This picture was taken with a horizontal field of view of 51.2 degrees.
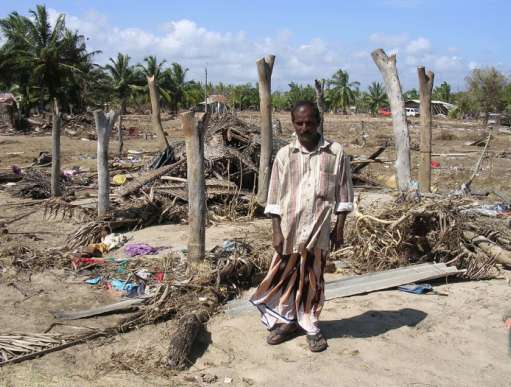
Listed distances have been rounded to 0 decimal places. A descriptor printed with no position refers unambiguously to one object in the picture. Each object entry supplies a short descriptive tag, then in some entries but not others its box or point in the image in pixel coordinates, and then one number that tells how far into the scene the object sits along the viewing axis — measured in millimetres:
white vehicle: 53188
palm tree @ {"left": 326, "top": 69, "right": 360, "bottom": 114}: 62656
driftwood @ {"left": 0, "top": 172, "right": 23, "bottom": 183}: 12305
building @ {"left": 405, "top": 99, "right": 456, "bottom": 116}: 58281
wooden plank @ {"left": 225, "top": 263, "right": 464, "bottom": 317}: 4934
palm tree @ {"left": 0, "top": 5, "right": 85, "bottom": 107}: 34000
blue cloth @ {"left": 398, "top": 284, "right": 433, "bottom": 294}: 5137
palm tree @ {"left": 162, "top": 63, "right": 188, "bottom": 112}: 51188
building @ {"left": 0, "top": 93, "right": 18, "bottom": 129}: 28109
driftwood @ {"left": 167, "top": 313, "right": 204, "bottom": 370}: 3838
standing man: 3584
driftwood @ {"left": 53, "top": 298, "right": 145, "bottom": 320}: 4863
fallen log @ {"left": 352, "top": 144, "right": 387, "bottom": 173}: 12135
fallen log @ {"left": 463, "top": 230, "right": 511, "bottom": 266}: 5711
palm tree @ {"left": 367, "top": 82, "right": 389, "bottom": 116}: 63647
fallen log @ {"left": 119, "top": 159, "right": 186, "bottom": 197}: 8898
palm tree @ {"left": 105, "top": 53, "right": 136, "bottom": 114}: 45062
